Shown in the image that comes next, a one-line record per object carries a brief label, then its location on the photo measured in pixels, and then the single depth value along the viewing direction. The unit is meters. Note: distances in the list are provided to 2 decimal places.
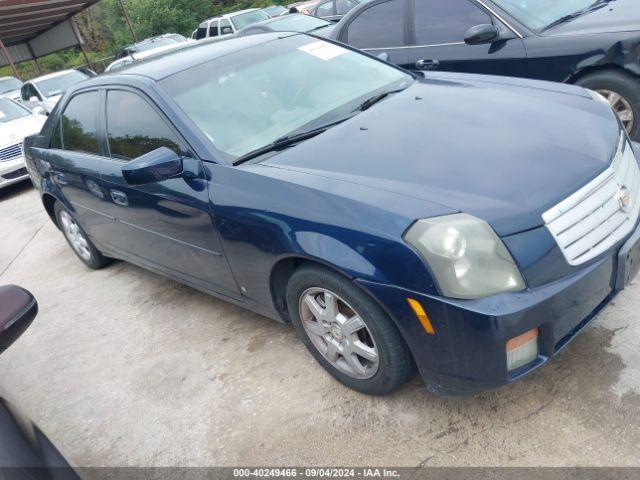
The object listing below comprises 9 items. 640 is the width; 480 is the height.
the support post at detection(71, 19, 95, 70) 25.33
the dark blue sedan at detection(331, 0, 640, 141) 3.88
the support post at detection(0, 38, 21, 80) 20.98
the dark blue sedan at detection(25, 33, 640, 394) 1.93
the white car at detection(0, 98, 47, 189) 8.30
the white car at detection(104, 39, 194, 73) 13.86
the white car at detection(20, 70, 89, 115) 12.42
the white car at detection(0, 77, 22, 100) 14.86
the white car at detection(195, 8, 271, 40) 15.21
